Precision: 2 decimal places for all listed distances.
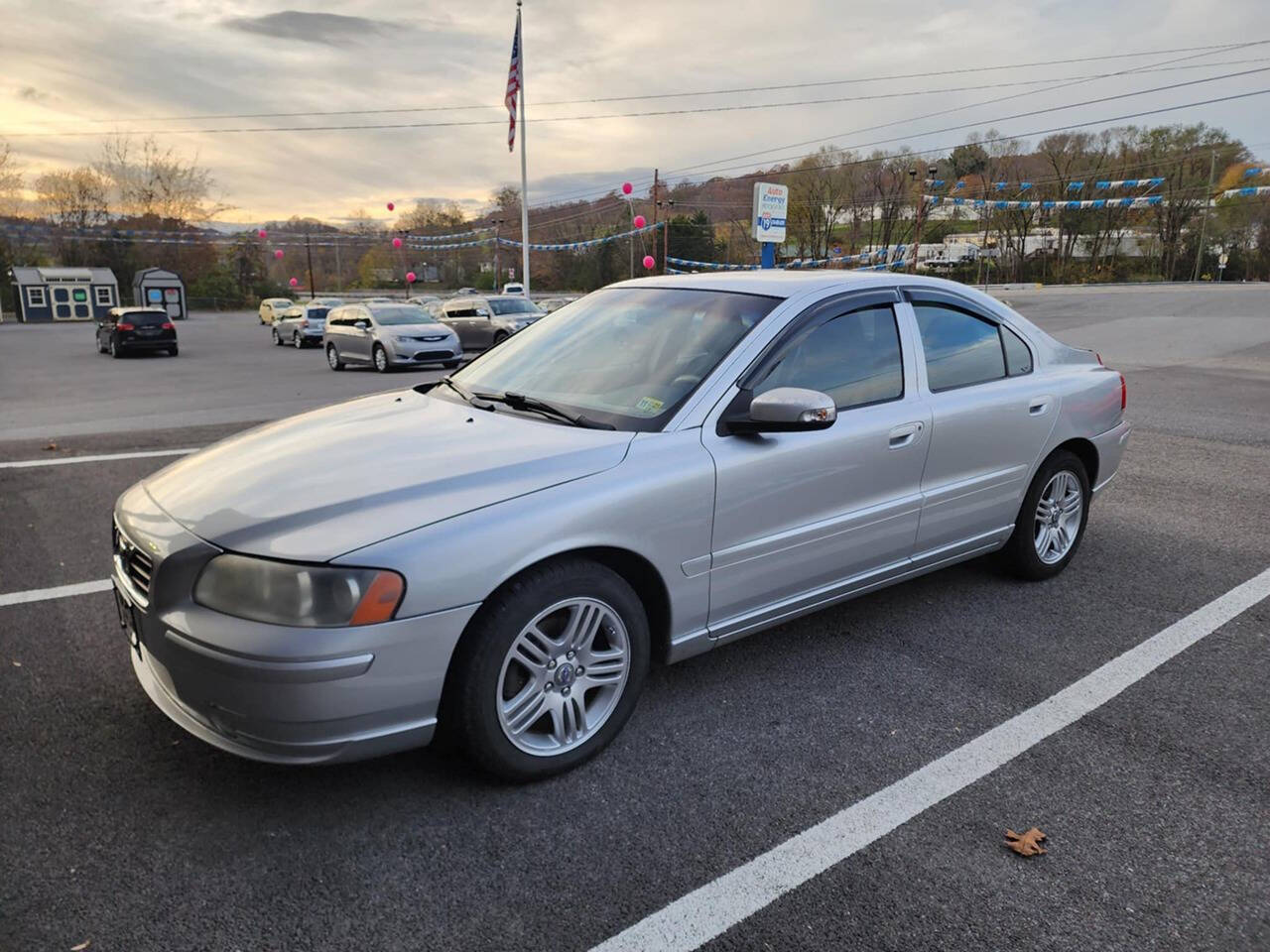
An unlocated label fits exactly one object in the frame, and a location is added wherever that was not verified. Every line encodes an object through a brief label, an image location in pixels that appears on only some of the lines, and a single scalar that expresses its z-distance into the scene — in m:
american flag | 29.73
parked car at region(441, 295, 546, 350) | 22.83
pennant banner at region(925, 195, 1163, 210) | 41.84
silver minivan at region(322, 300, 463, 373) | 18.39
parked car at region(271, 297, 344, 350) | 30.05
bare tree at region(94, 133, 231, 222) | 70.50
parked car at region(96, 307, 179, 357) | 24.59
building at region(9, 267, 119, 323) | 53.72
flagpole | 33.81
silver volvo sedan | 2.35
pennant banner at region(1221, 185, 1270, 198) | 40.06
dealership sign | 22.64
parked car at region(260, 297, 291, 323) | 48.25
